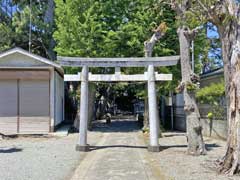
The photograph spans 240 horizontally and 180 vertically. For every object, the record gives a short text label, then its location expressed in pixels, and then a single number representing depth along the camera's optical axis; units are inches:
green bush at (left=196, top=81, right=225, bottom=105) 403.6
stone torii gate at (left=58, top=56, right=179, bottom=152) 333.8
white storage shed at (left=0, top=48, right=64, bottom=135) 479.5
